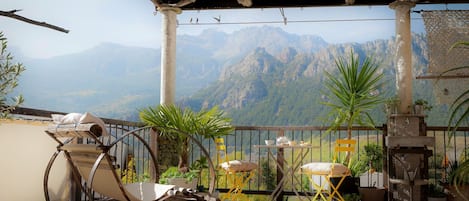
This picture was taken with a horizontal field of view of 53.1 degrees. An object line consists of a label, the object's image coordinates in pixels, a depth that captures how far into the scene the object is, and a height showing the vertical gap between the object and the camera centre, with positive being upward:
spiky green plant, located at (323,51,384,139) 6.06 +0.20
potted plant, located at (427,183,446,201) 5.81 -1.05
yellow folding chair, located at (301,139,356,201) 5.18 -0.67
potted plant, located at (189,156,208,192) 6.17 -0.76
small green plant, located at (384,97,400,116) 6.24 +0.06
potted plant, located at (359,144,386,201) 6.02 -0.75
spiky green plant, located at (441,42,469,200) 1.40 -0.17
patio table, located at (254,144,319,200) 5.29 -0.64
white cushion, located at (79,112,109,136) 3.13 -0.08
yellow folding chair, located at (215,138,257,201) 5.54 -0.71
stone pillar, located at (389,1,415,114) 6.29 +0.71
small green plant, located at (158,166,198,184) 5.83 -0.84
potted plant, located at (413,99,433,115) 6.07 +0.04
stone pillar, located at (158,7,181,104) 6.82 +0.77
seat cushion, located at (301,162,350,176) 5.17 -0.66
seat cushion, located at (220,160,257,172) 5.52 -0.68
